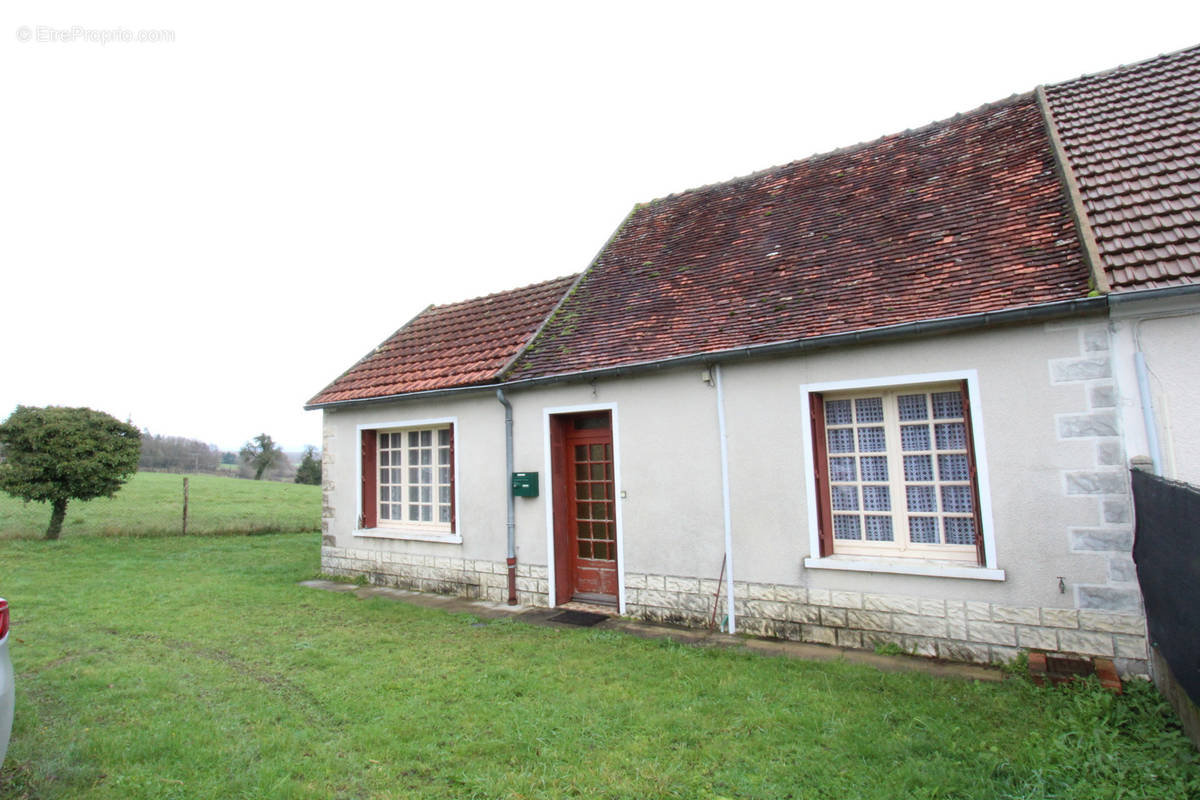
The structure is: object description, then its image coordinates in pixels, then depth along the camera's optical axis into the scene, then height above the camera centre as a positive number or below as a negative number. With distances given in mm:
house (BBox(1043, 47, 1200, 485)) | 4727 +1626
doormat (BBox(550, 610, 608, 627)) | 7352 -1785
